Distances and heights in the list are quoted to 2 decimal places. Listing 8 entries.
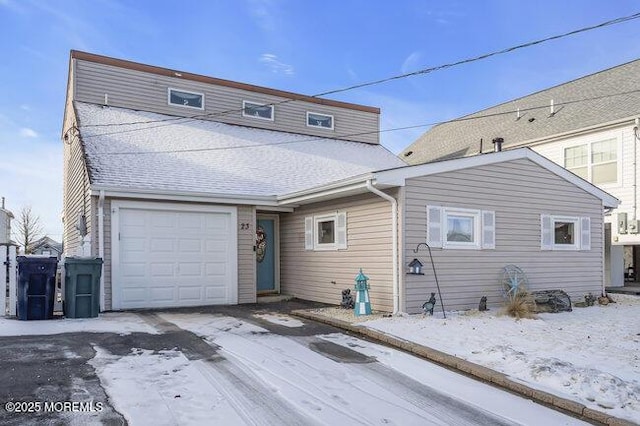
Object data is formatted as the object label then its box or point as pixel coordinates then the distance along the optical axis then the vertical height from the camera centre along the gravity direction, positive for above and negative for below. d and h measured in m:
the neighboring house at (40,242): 33.80 -1.74
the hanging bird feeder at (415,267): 8.77 -0.85
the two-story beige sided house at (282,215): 9.45 +0.06
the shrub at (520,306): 8.65 -1.56
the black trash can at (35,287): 8.20 -1.14
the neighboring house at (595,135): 14.74 +2.79
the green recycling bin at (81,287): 8.49 -1.17
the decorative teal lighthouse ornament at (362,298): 8.94 -1.42
